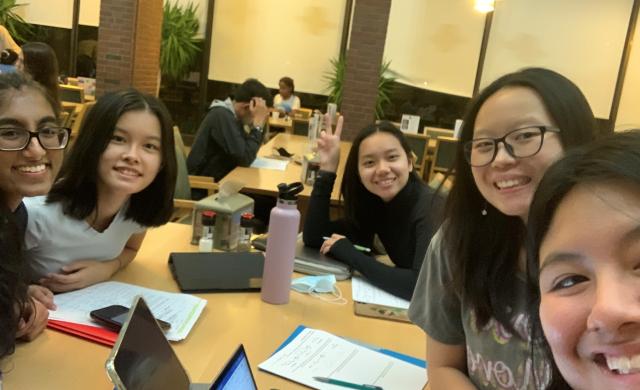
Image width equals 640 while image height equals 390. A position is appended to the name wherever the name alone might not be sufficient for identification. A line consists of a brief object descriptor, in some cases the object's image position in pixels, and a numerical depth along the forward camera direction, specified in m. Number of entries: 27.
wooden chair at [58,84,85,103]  6.32
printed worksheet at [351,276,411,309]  1.81
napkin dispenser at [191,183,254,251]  2.11
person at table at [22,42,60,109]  3.89
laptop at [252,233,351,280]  1.98
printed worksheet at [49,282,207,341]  1.42
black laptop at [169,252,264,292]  1.76
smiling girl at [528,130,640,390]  0.61
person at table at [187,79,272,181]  3.76
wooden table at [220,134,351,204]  3.21
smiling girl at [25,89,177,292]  1.63
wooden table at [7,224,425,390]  1.20
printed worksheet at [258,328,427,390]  1.32
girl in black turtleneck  2.05
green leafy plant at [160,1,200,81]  8.02
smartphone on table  1.37
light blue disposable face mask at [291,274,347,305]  1.80
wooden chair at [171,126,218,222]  3.02
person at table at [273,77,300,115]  7.99
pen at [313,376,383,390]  1.28
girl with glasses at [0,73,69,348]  1.21
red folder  1.33
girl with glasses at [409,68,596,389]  1.18
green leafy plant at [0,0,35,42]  8.20
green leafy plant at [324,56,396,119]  7.90
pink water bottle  1.62
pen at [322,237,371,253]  2.21
